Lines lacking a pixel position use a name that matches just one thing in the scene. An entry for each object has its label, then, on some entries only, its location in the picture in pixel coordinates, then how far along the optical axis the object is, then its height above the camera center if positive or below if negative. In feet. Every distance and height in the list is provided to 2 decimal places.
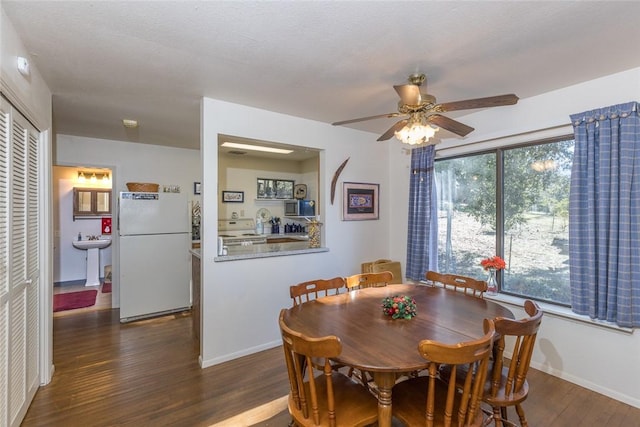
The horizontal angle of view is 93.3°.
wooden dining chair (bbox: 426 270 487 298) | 8.12 -1.97
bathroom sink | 18.28 -2.03
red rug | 14.53 -4.61
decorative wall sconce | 18.99 +2.16
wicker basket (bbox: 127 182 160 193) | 13.07 +1.03
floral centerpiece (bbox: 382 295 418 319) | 6.24 -2.00
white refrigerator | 13.03 -1.94
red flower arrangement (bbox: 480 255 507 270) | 8.73 -1.49
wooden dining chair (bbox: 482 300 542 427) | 5.04 -2.81
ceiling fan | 6.10 +2.29
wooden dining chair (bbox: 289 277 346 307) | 7.42 -1.94
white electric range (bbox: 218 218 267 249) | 15.57 -1.12
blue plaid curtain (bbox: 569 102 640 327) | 7.14 -0.06
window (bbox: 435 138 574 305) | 9.05 -0.09
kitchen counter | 9.82 -1.42
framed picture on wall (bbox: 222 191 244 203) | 17.15 +0.85
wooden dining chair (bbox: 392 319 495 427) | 4.24 -2.74
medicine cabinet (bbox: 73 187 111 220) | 18.80 +0.53
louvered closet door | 5.72 -1.17
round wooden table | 4.53 -2.20
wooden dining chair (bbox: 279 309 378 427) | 4.36 -3.16
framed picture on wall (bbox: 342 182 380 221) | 12.49 +0.46
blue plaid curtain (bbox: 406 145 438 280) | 11.75 -0.15
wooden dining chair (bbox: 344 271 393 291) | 8.67 -2.03
